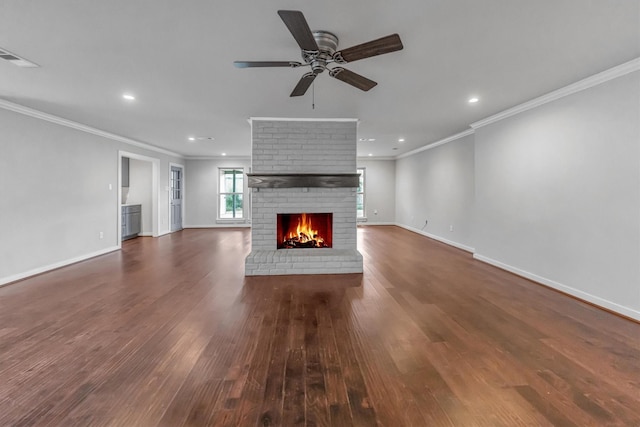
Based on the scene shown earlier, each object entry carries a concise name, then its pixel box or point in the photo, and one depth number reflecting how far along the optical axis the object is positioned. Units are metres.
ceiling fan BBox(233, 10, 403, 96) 1.76
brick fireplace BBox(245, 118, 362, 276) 4.54
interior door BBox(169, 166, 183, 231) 8.93
